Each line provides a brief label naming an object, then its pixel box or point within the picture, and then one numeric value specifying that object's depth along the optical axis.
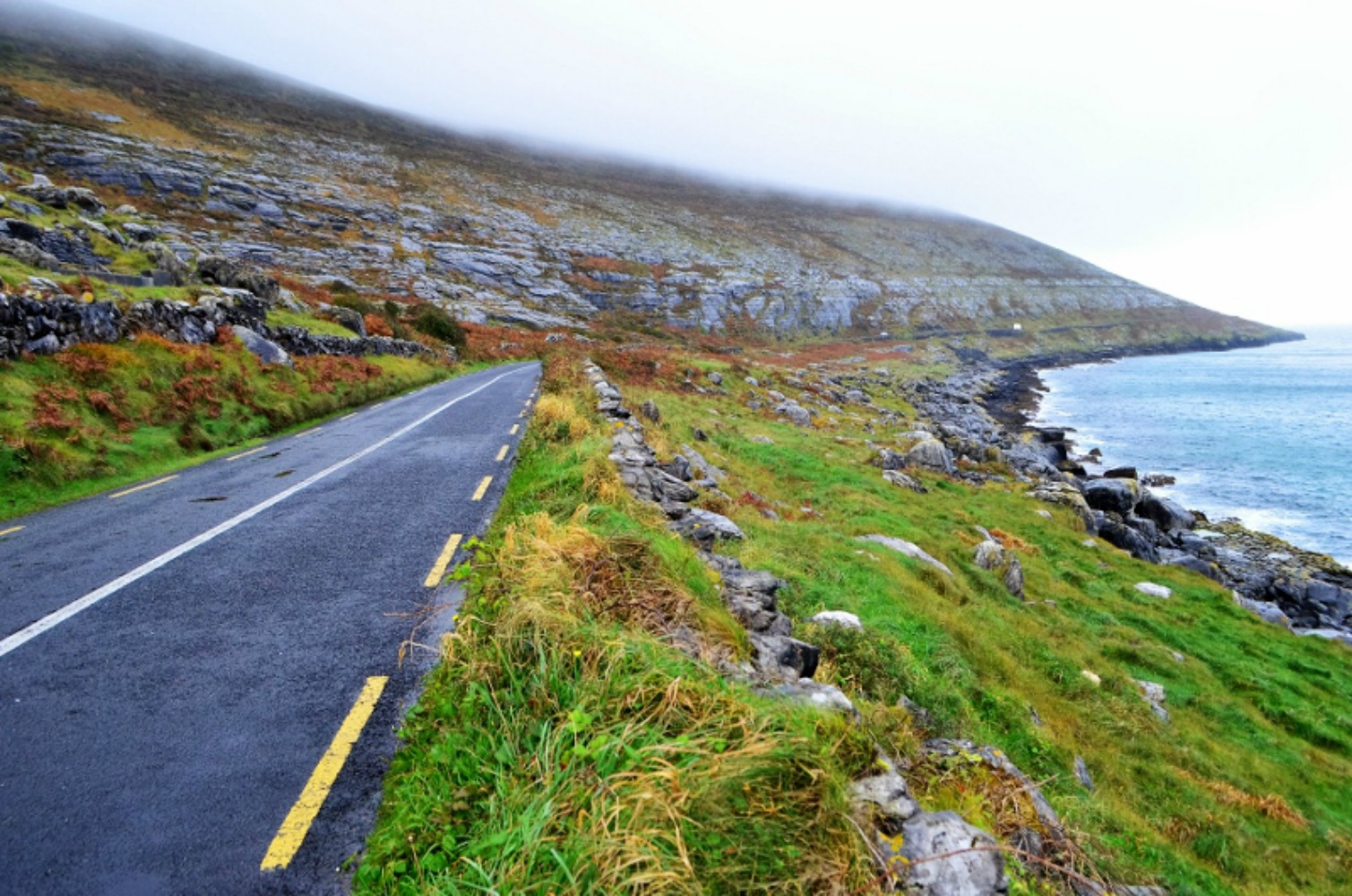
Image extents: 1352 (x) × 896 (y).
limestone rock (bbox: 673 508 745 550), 7.95
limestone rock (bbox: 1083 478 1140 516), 23.25
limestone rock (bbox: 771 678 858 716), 4.16
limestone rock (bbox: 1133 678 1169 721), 9.43
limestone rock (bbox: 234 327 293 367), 18.95
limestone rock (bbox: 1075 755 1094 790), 6.77
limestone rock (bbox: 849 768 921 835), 3.19
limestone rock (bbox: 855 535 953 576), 11.78
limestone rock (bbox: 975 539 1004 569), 13.38
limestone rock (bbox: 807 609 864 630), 7.05
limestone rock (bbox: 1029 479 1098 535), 20.25
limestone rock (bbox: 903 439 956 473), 23.51
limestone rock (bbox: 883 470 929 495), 19.08
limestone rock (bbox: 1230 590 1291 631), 15.34
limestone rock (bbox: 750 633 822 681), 4.88
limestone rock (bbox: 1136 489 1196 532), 23.33
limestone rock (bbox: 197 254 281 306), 23.59
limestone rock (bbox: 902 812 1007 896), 2.90
